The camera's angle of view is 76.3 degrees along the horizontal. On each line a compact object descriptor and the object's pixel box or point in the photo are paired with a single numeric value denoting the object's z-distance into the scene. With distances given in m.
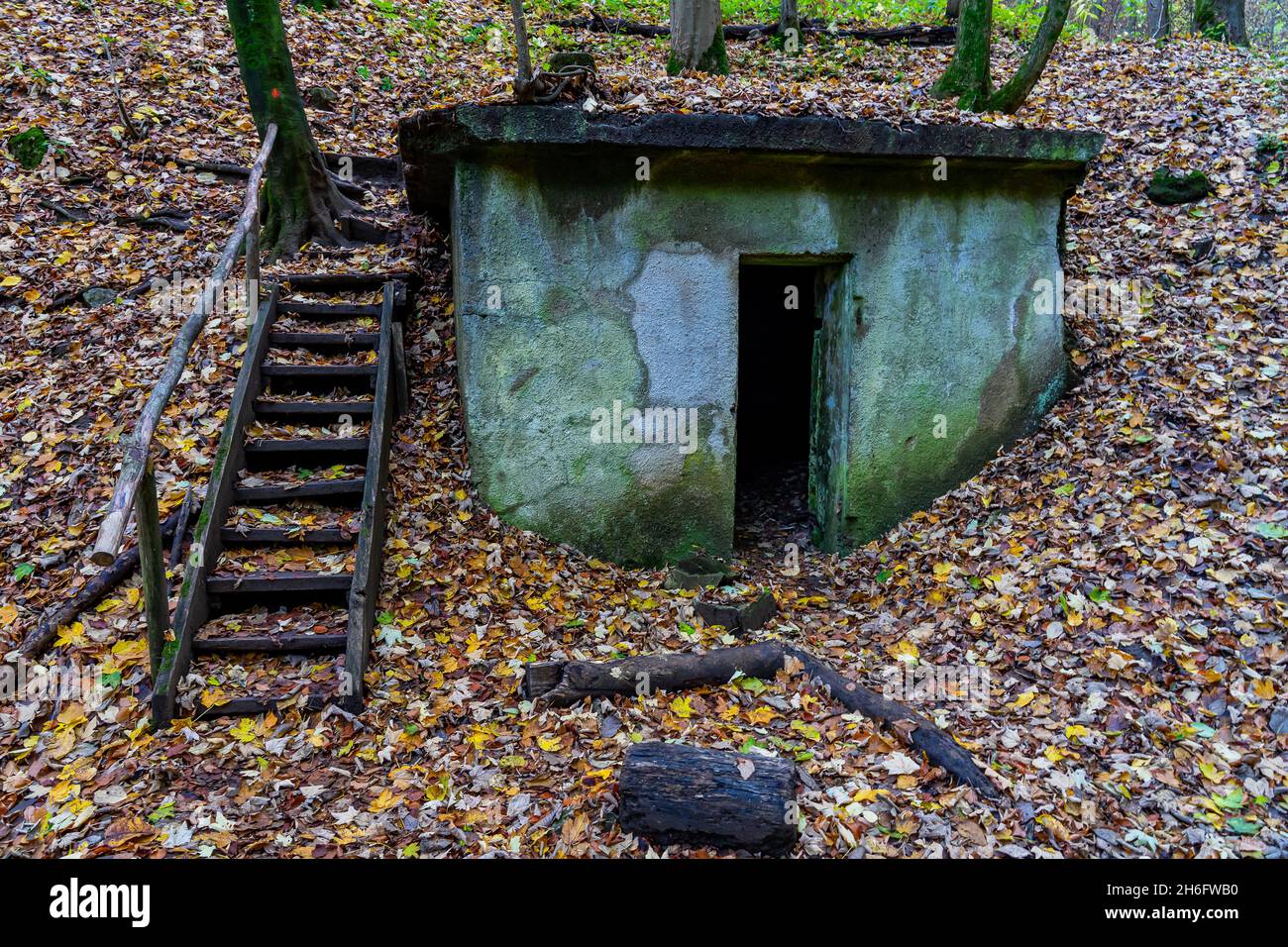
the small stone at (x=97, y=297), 7.04
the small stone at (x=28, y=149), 8.27
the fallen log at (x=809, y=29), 12.88
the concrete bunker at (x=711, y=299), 5.60
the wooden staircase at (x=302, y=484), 4.39
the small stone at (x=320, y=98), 10.18
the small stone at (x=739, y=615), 5.29
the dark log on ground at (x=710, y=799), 3.33
